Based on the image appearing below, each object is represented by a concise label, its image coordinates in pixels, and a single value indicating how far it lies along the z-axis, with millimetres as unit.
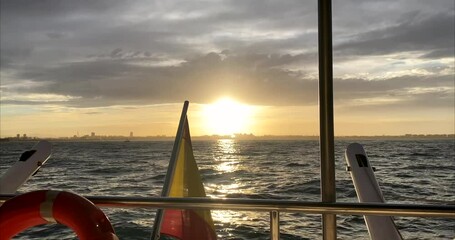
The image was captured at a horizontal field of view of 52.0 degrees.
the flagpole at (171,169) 2299
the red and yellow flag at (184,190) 2659
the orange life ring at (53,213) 1194
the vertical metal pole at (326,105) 1272
